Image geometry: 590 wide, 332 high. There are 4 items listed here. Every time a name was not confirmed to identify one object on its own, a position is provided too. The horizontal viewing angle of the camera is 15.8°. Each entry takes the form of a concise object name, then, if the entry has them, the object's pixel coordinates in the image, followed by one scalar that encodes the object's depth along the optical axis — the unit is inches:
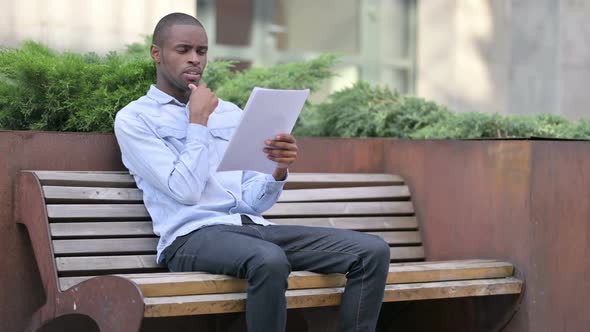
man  290.0
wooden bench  280.3
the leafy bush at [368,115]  450.2
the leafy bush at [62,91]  346.7
